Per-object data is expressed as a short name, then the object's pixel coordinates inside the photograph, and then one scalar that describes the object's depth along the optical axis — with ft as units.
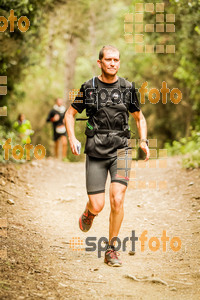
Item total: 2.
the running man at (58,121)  92.90
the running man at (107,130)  30.64
